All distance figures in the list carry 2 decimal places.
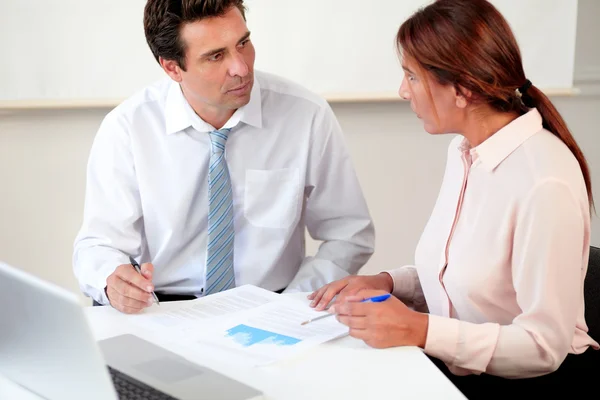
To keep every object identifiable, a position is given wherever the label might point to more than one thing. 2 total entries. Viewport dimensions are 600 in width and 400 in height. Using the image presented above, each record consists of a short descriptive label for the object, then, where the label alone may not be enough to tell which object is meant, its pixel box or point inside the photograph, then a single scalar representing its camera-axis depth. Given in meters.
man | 2.04
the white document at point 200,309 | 1.54
